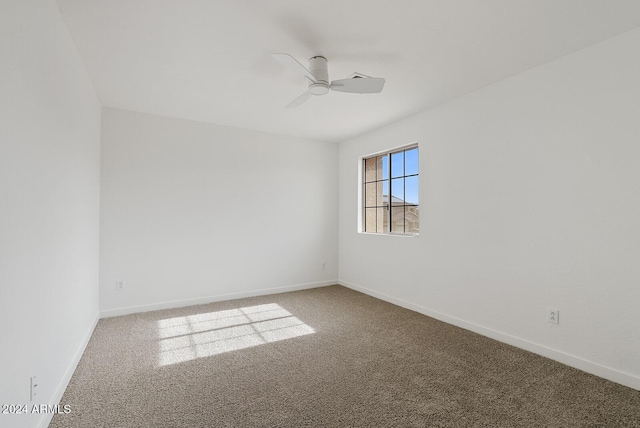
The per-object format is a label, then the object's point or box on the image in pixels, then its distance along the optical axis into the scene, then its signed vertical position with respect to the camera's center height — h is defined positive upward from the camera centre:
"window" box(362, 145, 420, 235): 3.93 +0.30
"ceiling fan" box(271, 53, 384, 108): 2.31 +1.02
